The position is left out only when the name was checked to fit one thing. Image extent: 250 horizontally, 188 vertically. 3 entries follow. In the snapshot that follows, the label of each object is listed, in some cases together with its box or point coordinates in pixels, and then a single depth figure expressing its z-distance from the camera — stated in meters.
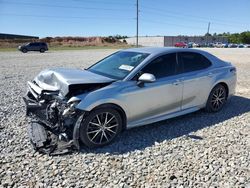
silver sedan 3.08
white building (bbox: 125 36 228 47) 70.28
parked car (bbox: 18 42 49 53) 31.12
